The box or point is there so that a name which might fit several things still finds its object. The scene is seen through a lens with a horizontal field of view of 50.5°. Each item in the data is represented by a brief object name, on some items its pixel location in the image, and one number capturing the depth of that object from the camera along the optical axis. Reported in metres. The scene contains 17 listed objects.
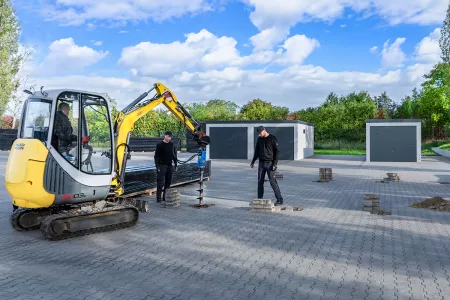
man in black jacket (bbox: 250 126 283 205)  12.12
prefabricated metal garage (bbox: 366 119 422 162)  30.47
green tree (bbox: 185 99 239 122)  68.53
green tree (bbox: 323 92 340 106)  69.46
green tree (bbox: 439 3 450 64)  32.19
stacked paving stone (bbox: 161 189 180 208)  11.92
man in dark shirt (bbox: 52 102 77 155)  8.64
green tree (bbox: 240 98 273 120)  61.69
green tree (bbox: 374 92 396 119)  67.07
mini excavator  8.35
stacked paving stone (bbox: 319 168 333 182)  18.63
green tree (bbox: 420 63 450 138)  48.28
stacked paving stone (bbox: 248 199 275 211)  11.19
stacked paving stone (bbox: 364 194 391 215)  11.00
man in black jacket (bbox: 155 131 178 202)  12.77
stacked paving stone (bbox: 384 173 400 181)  18.57
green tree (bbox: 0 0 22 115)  41.19
